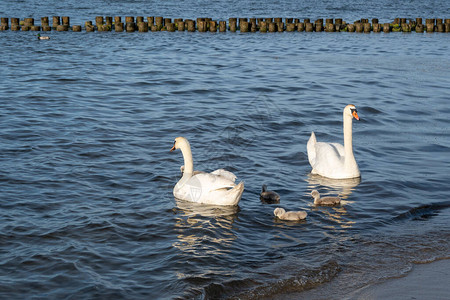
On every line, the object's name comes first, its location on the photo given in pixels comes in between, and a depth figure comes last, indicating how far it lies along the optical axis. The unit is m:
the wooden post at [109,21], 31.73
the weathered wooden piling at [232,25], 32.84
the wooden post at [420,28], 34.38
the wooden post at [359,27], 33.75
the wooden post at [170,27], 32.03
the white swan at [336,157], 10.80
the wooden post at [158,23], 32.31
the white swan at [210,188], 9.23
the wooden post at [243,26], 32.66
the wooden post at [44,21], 30.29
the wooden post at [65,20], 30.80
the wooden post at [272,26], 33.12
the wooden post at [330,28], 33.81
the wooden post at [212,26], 32.44
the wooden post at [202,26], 32.22
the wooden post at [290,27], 33.41
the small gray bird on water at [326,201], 9.38
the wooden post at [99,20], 31.57
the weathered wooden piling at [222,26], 32.66
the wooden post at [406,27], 34.54
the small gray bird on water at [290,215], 8.68
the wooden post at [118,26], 30.94
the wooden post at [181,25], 32.28
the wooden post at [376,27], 34.06
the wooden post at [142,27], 31.61
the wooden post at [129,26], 31.27
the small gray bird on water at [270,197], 9.38
